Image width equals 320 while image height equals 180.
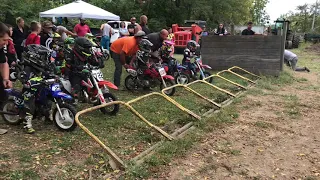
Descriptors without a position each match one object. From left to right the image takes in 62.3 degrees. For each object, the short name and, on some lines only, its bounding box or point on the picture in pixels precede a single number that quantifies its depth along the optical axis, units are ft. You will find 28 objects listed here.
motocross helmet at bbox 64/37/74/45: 15.63
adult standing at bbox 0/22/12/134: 10.77
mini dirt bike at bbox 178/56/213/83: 22.83
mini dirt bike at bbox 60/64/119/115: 14.69
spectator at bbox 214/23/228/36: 43.30
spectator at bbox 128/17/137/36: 30.93
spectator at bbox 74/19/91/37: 29.67
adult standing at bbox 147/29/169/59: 20.75
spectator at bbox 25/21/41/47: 18.28
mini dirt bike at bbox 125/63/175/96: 19.85
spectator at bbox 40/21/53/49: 21.65
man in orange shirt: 19.42
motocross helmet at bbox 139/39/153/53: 19.39
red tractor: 47.64
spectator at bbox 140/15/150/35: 25.71
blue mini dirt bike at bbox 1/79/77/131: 12.75
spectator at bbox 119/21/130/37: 41.29
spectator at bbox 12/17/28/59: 23.94
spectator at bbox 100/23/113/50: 38.09
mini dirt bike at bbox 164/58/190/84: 21.93
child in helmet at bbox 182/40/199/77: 22.90
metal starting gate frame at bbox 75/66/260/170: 9.90
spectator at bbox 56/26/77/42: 24.74
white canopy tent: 35.45
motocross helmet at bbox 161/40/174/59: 21.63
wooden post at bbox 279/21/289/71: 27.86
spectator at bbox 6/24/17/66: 21.35
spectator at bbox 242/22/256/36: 34.26
